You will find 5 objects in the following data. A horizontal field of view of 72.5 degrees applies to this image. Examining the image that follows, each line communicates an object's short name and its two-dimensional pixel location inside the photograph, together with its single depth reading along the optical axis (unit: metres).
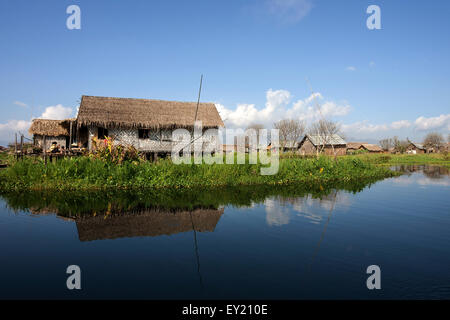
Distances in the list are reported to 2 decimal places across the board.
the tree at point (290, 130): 57.25
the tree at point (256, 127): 62.85
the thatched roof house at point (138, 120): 18.05
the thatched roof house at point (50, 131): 23.50
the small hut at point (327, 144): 42.47
